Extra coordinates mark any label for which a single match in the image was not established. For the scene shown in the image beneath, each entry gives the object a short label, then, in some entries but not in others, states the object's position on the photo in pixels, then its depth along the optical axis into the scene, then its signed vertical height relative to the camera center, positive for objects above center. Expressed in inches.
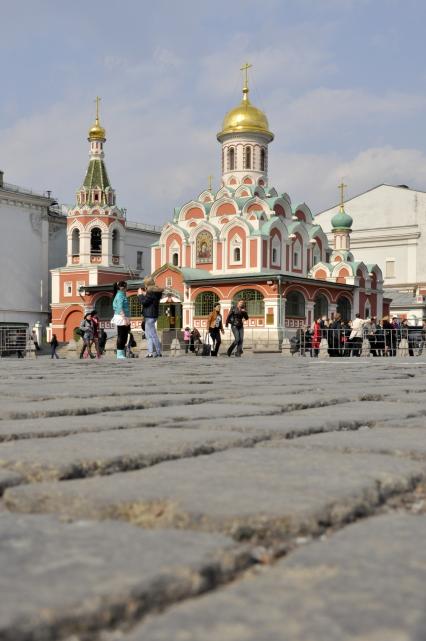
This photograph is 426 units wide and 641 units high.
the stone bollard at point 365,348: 874.8 -10.9
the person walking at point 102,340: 1183.3 -2.8
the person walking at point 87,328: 780.0 +10.1
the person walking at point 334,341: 882.8 -3.2
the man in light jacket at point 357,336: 880.9 +2.4
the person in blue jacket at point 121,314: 565.9 +17.4
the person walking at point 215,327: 783.1 +11.2
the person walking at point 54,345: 1336.0 -11.6
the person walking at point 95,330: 737.2 +8.1
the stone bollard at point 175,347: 1151.0 -12.9
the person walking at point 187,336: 1420.5 +3.9
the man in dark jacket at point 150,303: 581.3 +25.9
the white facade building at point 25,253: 1947.6 +215.4
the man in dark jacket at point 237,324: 786.8 +14.2
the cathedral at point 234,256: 1644.9 +192.8
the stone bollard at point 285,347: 1198.3 -13.6
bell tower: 1925.4 +285.4
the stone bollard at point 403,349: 896.9 -12.3
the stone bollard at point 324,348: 851.0 -10.7
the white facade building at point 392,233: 2347.4 +324.2
